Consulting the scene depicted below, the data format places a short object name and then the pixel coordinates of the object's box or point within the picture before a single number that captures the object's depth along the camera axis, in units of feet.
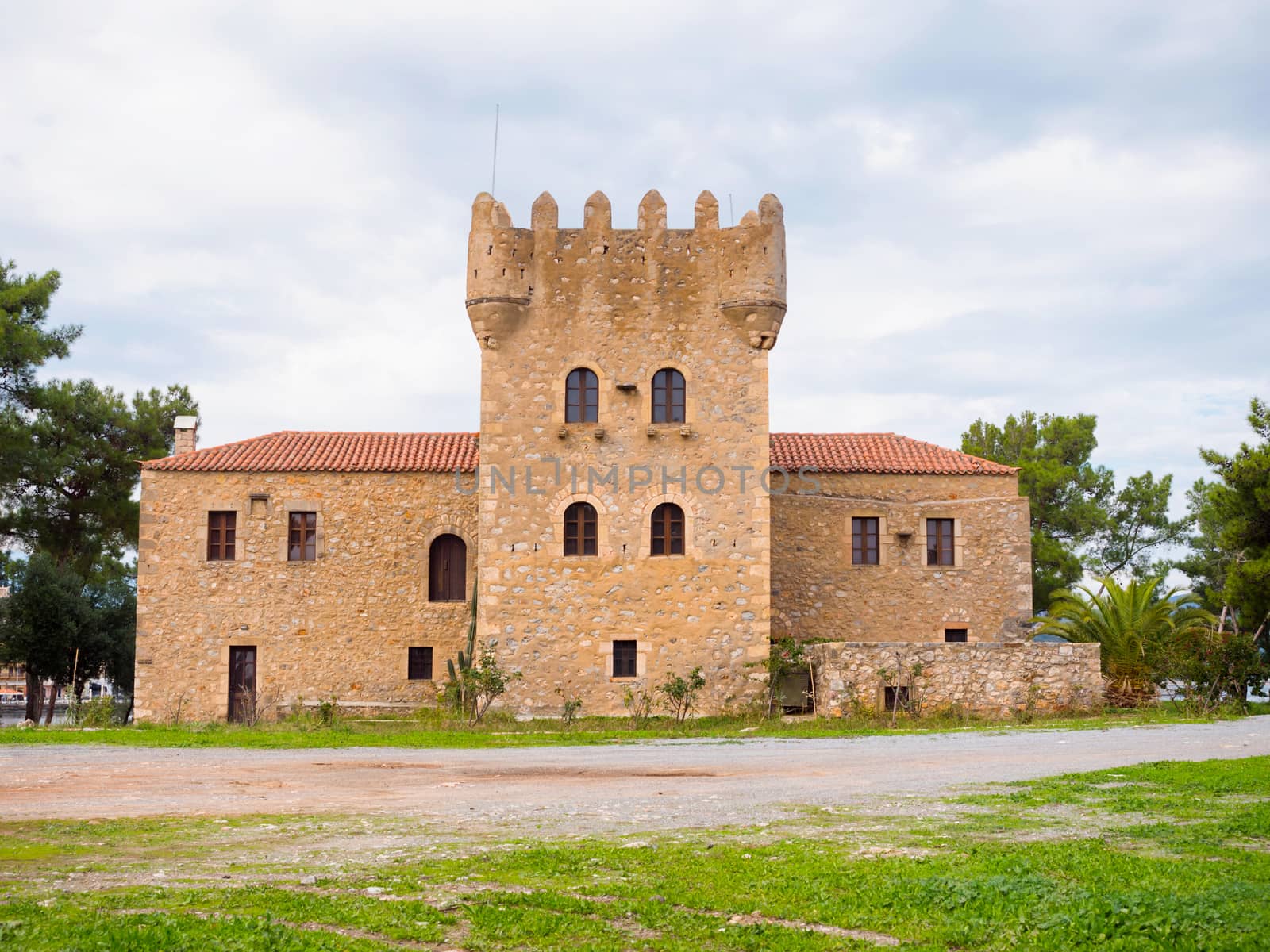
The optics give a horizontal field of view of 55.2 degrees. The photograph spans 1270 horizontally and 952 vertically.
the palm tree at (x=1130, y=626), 81.30
